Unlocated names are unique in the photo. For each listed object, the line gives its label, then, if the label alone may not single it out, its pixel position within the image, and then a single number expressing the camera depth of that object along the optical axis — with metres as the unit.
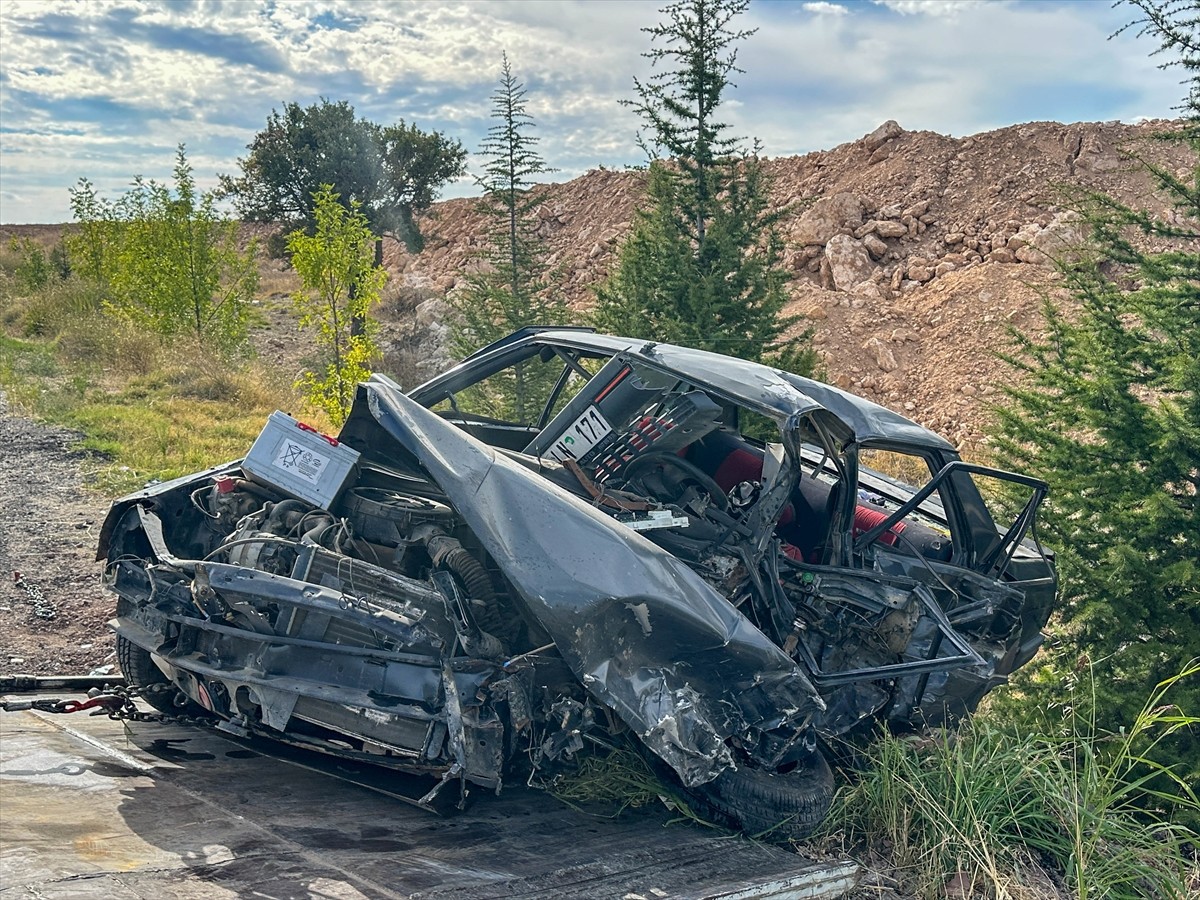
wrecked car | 3.57
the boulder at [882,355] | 21.78
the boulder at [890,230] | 26.05
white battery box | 4.28
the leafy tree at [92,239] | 24.56
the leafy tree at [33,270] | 31.52
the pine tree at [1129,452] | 7.11
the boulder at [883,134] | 30.64
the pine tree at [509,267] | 17.53
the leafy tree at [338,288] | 14.41
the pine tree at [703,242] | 13.18
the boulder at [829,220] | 26.45
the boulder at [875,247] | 25.81
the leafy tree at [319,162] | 38.84
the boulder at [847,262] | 24.97
